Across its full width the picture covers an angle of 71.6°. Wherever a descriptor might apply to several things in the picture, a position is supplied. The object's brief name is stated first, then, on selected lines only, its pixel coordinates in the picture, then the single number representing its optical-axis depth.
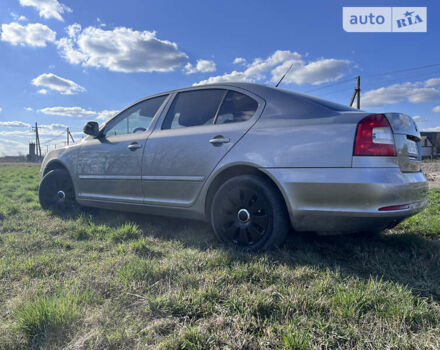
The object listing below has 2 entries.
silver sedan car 2.04
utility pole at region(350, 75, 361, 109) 19.31
